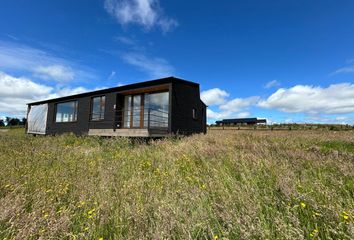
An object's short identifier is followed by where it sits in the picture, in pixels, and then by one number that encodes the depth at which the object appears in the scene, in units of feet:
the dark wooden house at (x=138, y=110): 39.99
